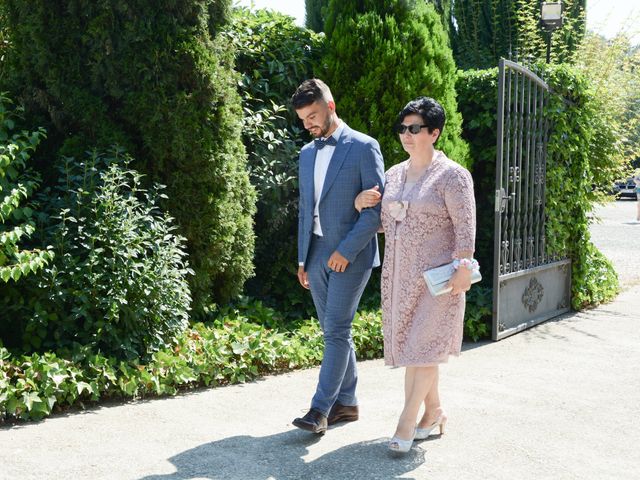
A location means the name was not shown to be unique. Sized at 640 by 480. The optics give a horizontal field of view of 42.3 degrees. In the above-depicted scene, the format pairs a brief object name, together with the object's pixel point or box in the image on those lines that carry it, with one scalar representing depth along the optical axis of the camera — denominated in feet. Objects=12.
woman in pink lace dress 13.12
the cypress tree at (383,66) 23.90
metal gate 23.52
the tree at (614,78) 31.27
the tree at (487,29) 39.17
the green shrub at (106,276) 16.87
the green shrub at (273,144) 23.20
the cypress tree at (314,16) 44.73
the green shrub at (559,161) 26.76
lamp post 28.60
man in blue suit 14.06
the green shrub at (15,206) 15.92
